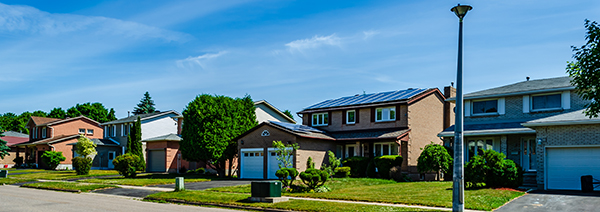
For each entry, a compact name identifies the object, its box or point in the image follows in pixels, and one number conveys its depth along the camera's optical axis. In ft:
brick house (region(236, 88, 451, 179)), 111.34
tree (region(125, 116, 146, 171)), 152.05
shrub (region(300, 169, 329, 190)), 74.64
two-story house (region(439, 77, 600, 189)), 76.28
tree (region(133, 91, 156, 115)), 301.84
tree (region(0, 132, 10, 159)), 177.88
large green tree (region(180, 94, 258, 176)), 117.91
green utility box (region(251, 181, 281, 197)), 62.75
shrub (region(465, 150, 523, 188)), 71.56
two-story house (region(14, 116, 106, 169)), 178.21
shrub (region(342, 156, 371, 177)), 111.65
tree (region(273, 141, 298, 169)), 96.17
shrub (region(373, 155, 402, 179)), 106.01
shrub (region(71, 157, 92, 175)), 128.36
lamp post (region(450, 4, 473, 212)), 44.96
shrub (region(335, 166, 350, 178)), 107.24
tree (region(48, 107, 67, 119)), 336.70
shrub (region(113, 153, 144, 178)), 117.08
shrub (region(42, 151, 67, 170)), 164.55
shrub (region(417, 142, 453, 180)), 90.68
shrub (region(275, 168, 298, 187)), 77.92
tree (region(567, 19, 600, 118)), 47.52
